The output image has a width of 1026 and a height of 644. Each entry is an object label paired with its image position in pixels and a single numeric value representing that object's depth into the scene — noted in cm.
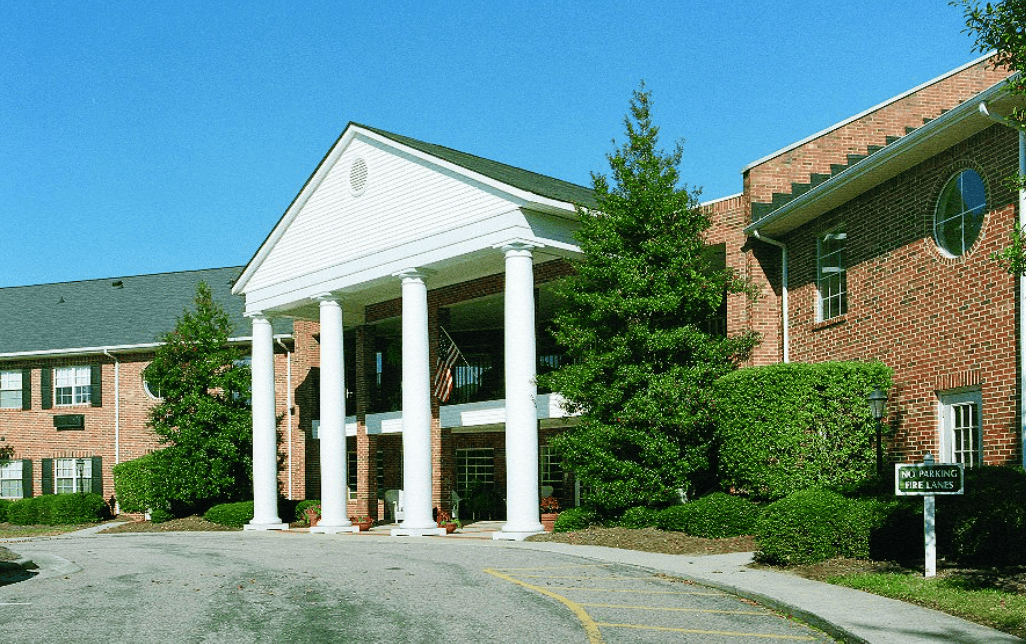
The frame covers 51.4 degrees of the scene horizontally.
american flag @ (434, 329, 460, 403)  2922
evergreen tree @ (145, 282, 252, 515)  3281
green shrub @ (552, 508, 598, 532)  2208
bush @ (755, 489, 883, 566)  1430
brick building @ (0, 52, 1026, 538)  1667
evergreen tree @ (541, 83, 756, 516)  2073
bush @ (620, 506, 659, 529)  2052
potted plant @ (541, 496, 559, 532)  2472
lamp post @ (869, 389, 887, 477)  1645
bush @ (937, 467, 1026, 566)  1252
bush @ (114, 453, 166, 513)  3306
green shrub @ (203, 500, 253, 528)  3158
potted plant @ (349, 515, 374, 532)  2922
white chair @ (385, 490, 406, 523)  2979
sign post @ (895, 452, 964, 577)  1260
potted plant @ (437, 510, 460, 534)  2572
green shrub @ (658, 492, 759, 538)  1855
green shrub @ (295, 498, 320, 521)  3214
